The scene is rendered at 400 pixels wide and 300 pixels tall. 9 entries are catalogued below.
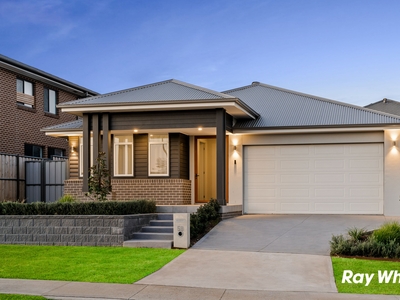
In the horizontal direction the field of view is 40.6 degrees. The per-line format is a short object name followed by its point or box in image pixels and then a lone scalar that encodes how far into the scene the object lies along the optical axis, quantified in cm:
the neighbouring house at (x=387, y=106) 3084
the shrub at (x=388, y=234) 1249
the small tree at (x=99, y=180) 1691
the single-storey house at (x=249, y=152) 1792
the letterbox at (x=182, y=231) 1369
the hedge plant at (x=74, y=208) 1492
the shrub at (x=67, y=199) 1732
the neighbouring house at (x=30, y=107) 2303
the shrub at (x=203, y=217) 1468
